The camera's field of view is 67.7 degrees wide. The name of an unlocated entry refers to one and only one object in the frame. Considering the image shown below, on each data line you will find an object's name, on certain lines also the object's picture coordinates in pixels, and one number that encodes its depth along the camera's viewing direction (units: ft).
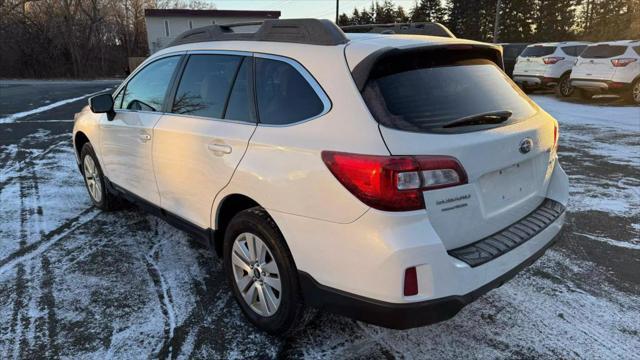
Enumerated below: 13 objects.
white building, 147.13
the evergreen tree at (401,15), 187.93
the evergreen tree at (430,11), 183.21
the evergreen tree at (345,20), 200.85
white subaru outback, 7.25
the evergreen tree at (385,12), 188.96
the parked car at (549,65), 51.24
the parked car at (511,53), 65.36
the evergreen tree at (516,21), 163.22
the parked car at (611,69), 43.50
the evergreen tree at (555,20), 159.74
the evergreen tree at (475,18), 169.68
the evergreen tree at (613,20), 133.59
